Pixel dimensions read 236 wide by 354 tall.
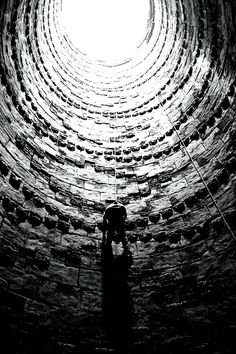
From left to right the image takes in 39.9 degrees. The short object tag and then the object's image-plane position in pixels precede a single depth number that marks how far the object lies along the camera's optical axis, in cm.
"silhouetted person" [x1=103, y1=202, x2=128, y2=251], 408
